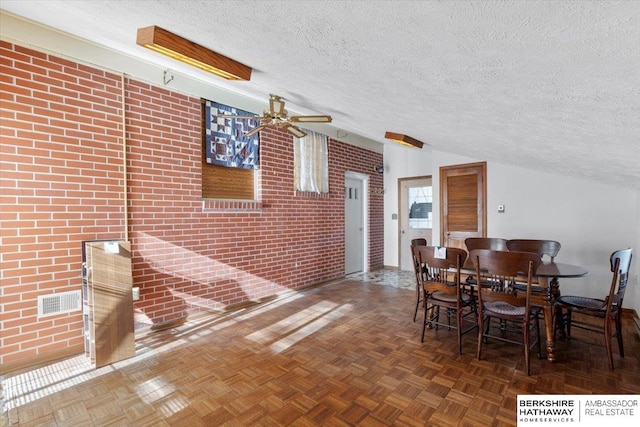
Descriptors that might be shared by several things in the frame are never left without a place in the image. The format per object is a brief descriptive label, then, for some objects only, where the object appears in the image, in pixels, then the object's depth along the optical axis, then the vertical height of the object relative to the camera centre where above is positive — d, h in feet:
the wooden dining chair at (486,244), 12.23 -1.59
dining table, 8.30 -2.58
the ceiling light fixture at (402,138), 12.61 +2.86
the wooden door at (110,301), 8.53 -2.73
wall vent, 8.44 -2.75
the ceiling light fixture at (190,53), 6.07 +3.37
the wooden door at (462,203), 15.96 +0.12
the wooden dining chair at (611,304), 7.97 -2.92
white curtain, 16.03 +2.39
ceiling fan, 9.92 +2.95
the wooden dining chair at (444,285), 8.96 -2.53
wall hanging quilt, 12.26 +2.90
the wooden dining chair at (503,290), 7.72 -2.43
